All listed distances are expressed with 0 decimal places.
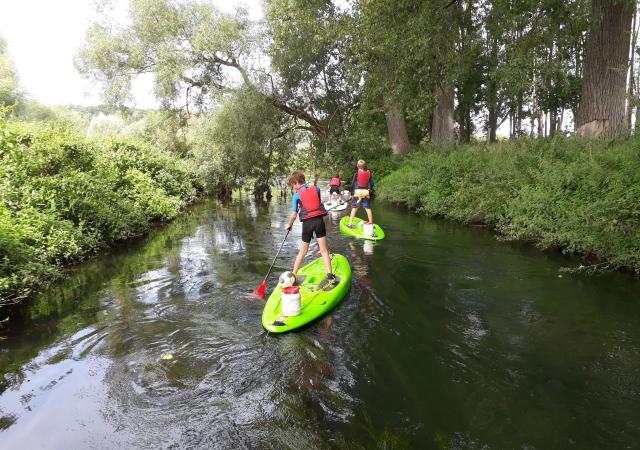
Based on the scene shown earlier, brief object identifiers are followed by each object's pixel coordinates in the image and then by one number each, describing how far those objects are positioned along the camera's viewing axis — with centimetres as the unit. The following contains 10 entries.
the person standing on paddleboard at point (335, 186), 1427
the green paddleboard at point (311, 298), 501
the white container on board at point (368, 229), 1023
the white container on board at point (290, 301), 505
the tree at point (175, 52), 2025
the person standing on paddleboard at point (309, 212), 624
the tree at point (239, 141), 2033
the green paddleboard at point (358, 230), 1033
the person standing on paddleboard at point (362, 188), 1057
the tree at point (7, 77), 3346
